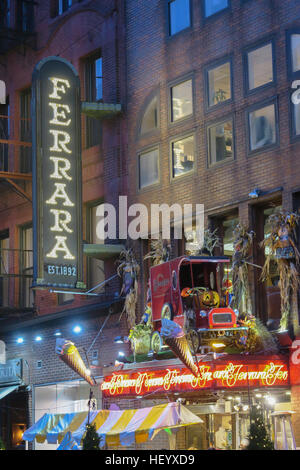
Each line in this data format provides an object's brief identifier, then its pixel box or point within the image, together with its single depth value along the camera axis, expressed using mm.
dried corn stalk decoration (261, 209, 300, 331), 21484
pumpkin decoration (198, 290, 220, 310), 21375
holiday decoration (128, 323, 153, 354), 24328
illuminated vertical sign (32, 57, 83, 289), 25516
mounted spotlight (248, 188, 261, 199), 22680
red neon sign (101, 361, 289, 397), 20938
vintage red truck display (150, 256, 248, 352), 20875
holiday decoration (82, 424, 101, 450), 17656
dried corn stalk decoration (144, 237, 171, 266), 25688
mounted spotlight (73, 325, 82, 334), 27844
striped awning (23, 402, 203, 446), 20719
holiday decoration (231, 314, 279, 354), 21484
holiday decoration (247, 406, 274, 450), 16258
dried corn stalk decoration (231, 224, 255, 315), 22609
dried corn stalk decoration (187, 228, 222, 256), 24016
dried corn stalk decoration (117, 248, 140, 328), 26266
